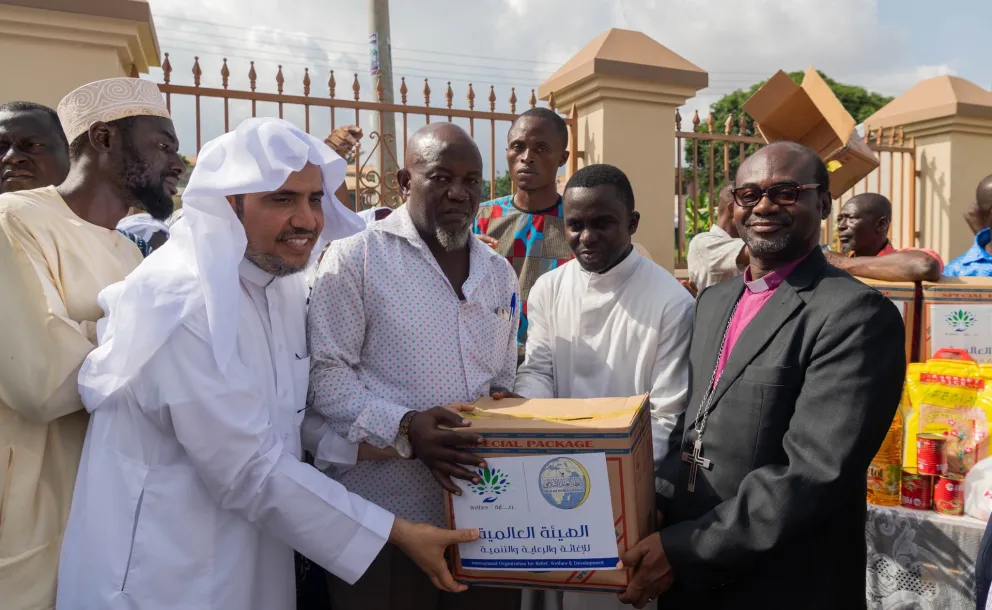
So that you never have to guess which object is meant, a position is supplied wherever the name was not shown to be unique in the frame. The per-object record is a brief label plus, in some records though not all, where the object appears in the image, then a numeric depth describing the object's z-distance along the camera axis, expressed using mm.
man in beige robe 2049
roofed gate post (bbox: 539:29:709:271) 6523
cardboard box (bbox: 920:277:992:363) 3244
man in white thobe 1970
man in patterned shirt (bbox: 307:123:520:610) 2359
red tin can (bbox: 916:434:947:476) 2717
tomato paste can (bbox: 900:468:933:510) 2828
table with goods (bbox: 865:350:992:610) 2693
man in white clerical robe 2783
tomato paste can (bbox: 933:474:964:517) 2734
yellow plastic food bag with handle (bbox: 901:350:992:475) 2721
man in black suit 2045
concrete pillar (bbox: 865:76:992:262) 8531
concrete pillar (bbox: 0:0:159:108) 4871
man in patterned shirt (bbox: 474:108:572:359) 3957
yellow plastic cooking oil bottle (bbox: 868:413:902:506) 2939
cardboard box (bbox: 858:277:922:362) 3334
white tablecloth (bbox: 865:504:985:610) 2676
